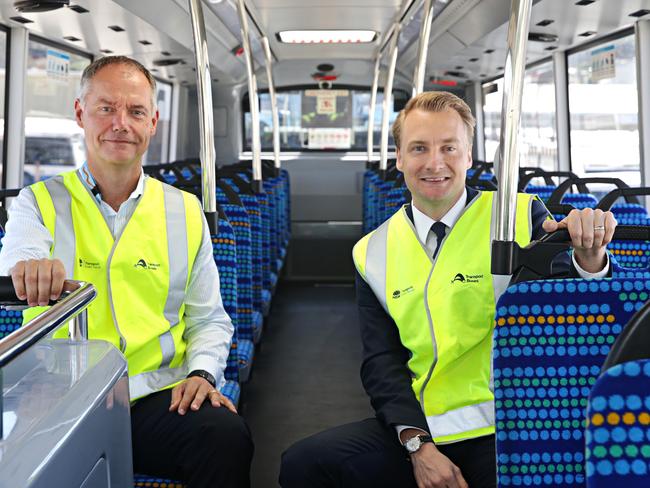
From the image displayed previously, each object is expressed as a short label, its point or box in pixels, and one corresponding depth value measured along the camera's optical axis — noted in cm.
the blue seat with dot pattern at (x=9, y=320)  234
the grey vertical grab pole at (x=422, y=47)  409
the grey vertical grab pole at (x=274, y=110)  749
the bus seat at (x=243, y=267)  348
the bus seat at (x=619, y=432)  89
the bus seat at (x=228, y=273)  281
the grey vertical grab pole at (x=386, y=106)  632
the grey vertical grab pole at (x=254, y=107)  473
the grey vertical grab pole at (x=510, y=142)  176
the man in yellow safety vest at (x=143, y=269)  212
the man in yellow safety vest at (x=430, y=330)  198
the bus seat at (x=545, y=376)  151
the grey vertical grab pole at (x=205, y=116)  266
